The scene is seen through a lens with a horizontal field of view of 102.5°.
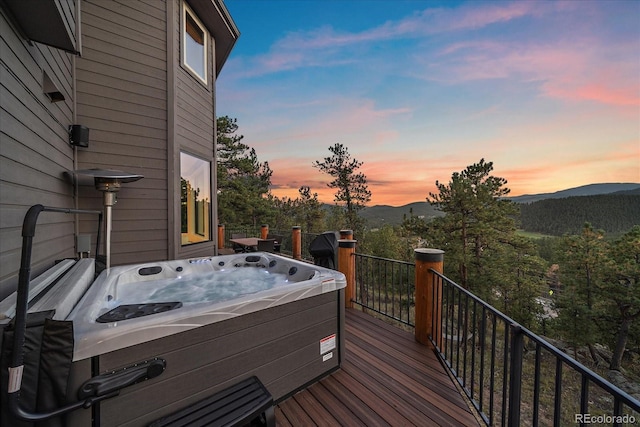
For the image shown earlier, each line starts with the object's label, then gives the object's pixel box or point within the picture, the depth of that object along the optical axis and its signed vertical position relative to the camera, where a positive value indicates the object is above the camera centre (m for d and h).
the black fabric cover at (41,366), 0.96 -0.62
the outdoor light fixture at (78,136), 2.89 +0.84
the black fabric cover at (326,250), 3.45 -0.53
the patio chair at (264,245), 6.25 -0.86
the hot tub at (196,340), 1.19 -0.80
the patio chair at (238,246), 7.73 -1.13
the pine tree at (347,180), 17.81 +2.14
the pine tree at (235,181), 13.99 +1.60
